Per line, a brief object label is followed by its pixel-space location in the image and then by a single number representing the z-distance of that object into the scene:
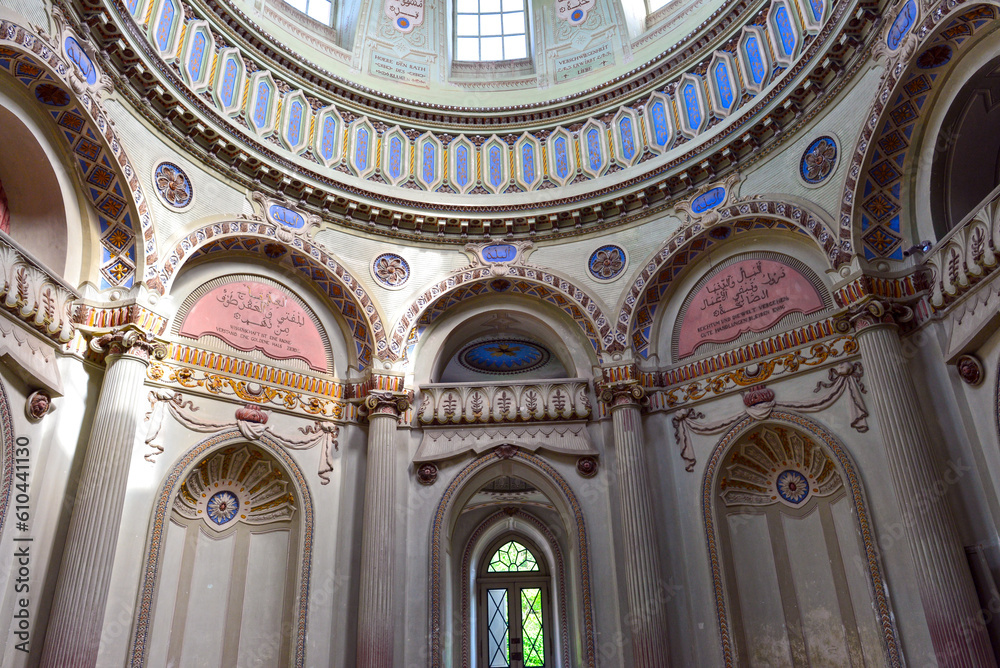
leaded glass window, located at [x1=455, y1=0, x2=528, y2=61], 17.80
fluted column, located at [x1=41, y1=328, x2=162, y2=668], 8.80
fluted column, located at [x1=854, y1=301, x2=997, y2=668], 8.45
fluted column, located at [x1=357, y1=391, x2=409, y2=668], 11.26
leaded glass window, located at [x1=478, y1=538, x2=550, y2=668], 20.97
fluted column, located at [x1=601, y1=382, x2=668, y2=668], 11.12
